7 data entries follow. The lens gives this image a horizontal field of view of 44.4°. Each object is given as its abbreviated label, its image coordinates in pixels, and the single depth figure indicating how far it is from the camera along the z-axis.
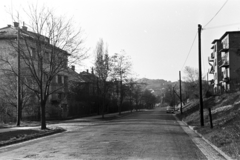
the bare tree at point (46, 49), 20.55
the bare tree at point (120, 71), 45.83
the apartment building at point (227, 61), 50.80
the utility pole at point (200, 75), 20.56
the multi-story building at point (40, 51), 20.45
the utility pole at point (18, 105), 24.23
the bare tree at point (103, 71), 43.22
